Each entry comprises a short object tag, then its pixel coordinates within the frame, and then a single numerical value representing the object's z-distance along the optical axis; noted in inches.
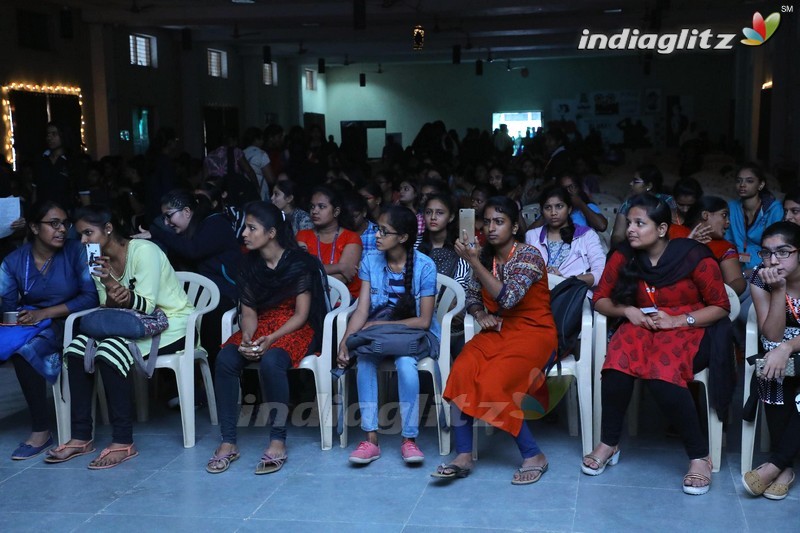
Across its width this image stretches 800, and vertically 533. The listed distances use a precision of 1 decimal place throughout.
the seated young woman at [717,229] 164.7
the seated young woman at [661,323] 133.2
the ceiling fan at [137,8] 462.3
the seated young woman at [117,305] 150.9
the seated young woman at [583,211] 208.1
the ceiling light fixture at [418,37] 414.9
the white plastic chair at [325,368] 150.5
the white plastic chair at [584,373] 141.9
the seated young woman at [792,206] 165.8
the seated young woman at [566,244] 177.6
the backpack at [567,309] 146.8
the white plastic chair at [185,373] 154.7
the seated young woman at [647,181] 209.3
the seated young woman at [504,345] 136.1
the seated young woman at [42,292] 156.3
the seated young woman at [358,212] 188.5
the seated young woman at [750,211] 191.3
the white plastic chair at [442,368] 148.3
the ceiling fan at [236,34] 528.6
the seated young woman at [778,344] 126.9
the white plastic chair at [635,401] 135.3
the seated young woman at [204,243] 175.6
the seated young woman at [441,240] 175.6
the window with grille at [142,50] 557.3
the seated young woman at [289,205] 210.7
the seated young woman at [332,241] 178.4
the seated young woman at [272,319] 147.6
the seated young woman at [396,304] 145.5
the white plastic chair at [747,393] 133.2
